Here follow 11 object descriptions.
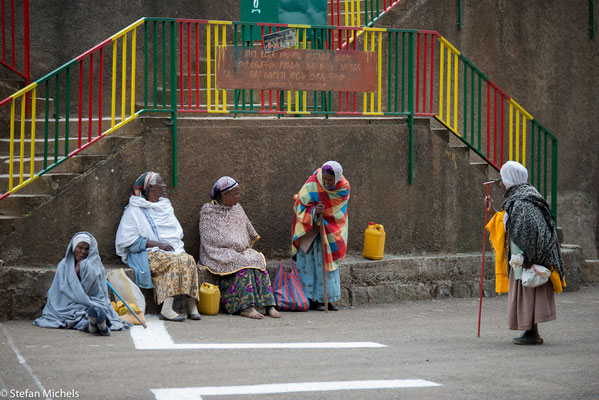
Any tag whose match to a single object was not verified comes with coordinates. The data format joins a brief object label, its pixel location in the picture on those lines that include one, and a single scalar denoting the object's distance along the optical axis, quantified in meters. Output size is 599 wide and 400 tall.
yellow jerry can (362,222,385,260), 19.55
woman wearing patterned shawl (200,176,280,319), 17.30
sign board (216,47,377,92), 18.72
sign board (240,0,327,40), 21.45
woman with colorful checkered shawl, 18.36
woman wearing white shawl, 16.59
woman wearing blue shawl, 15.16
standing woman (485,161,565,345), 14.64
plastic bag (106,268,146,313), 16.30
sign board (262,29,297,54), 18.86
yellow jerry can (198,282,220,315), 17.08
